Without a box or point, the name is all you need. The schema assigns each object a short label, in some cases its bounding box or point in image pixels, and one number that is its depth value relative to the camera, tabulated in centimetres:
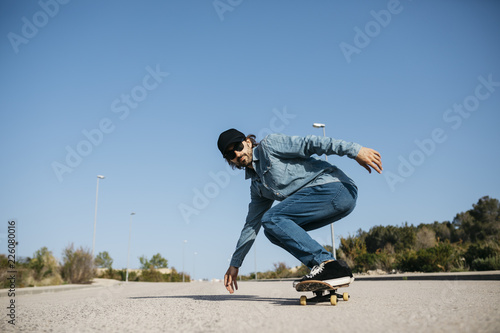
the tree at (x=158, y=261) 5462
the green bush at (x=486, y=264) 1148
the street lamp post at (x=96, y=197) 2695
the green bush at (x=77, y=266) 1917
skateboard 312
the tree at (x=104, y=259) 5326
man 332
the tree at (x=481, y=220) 2969
